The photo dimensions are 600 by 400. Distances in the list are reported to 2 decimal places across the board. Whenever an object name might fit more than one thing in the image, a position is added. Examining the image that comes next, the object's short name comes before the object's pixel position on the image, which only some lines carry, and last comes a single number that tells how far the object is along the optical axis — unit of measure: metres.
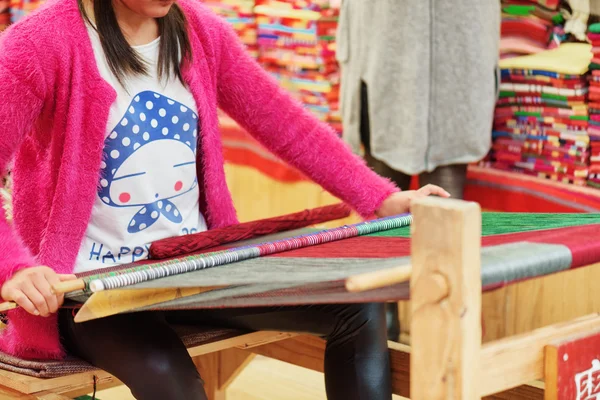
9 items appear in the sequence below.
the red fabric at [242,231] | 2.69
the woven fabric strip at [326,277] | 2.16
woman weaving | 2.58
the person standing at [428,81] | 3.63
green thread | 2.52
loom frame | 2.09
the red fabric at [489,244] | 2.25
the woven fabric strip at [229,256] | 2.37
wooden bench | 2.62
